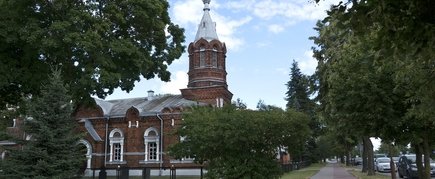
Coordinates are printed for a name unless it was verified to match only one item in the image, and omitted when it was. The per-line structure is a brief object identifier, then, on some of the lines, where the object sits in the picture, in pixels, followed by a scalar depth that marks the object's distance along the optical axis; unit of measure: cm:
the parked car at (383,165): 4397
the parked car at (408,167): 2941
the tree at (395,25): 404
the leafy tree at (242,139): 1814
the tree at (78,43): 2347
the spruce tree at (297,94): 6253
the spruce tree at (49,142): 1930
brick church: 4594
